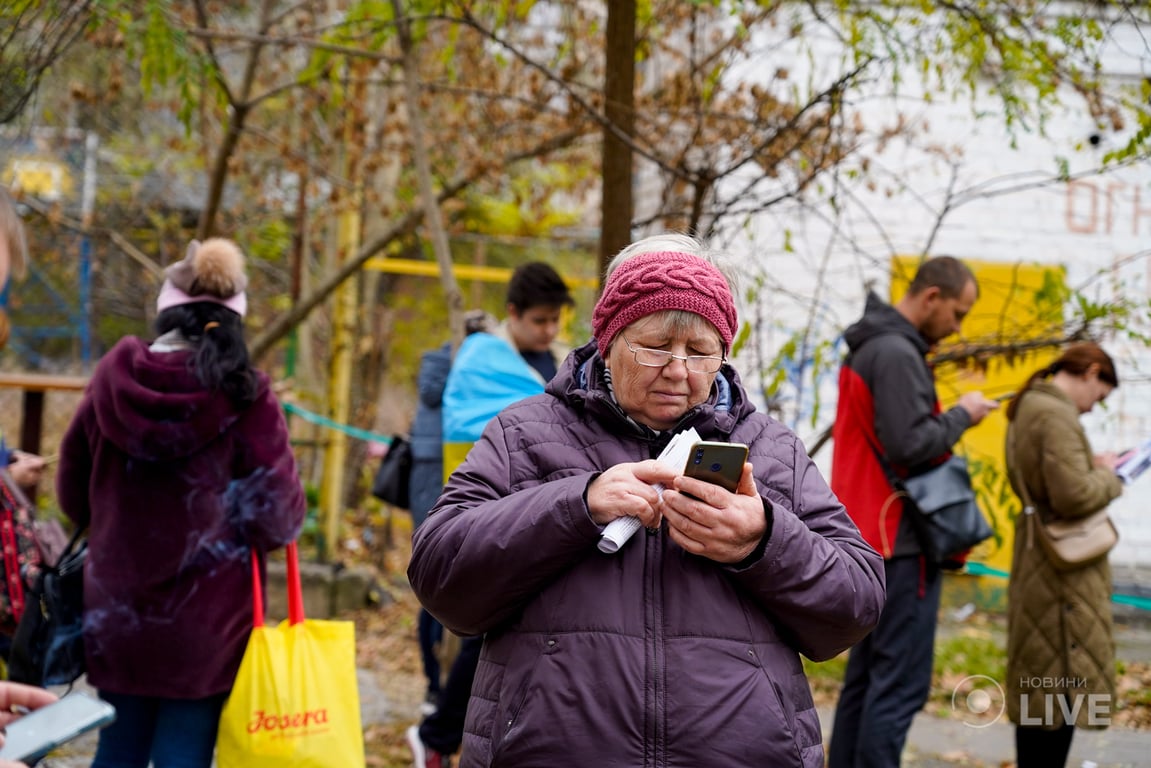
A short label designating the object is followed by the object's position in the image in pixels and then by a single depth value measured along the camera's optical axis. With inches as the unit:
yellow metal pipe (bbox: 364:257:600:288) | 329.0
